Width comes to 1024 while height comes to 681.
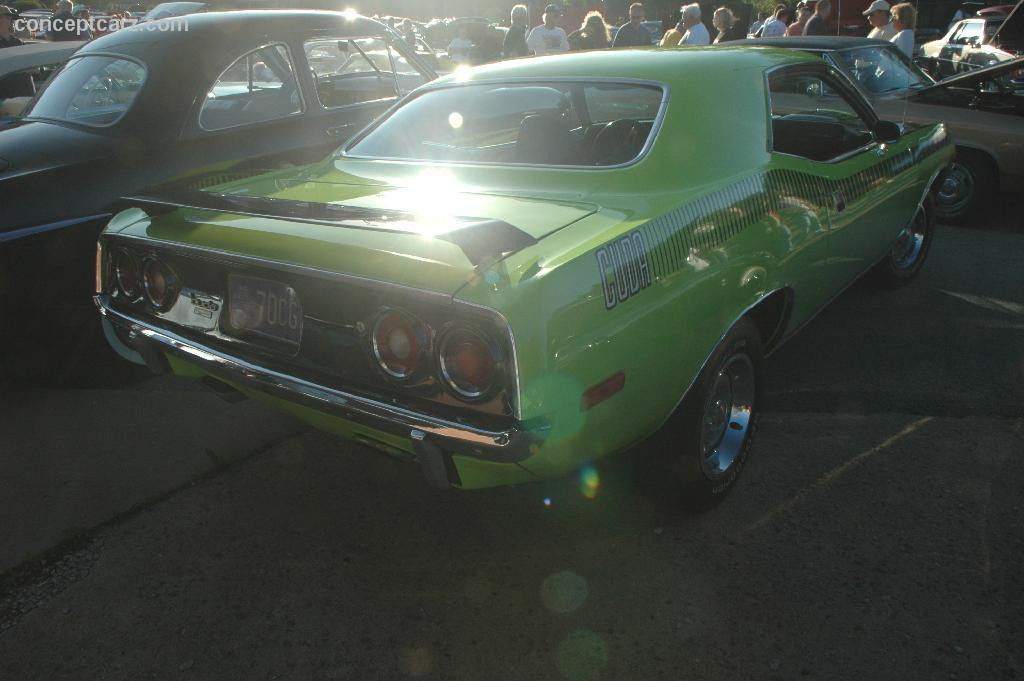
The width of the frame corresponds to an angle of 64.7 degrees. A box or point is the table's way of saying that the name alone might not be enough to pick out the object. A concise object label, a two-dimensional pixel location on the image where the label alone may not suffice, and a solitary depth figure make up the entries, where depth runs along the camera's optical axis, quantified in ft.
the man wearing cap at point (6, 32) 24.20
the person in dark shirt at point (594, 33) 33.96
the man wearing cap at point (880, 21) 29.53
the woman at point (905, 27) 27.45
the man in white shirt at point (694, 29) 31.71
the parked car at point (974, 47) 24.22
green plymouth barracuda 6.57
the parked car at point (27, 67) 19.72
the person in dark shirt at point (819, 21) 31.55
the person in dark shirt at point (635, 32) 33.73
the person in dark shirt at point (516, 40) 35.19
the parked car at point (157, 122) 12.06
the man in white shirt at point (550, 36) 35.76
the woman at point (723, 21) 31.01
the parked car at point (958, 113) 20.42
